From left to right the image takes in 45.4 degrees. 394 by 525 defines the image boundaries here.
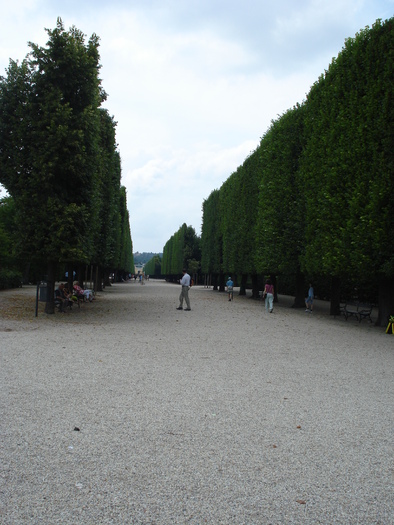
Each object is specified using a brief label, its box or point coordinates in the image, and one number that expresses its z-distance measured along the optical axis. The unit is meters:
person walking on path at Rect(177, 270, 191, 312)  22.73
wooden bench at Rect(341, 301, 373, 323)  21.56
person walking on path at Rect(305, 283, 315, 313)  25.39
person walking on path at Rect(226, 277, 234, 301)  32.82
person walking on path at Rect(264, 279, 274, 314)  24.09
